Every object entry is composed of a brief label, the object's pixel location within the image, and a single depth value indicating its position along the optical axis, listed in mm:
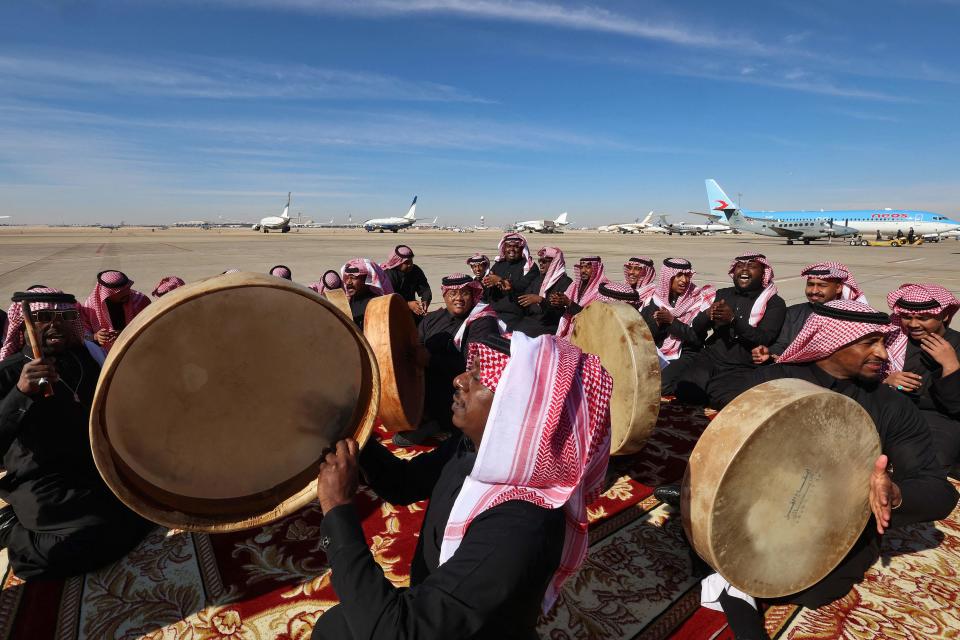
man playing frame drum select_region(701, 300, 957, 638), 2240
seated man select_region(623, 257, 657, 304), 6180
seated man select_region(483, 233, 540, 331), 6398
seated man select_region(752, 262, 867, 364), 4727
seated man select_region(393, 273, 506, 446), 3846
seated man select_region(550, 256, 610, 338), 5934
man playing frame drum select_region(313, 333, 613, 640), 1188
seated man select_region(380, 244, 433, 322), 7465
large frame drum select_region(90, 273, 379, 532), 1362
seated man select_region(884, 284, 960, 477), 3268
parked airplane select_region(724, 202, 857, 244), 43969
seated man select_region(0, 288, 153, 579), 2582
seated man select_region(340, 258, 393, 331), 5586
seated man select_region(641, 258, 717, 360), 5438
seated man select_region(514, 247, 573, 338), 6117
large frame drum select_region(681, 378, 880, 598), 1938
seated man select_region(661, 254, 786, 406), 4852
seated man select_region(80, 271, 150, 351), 4539
